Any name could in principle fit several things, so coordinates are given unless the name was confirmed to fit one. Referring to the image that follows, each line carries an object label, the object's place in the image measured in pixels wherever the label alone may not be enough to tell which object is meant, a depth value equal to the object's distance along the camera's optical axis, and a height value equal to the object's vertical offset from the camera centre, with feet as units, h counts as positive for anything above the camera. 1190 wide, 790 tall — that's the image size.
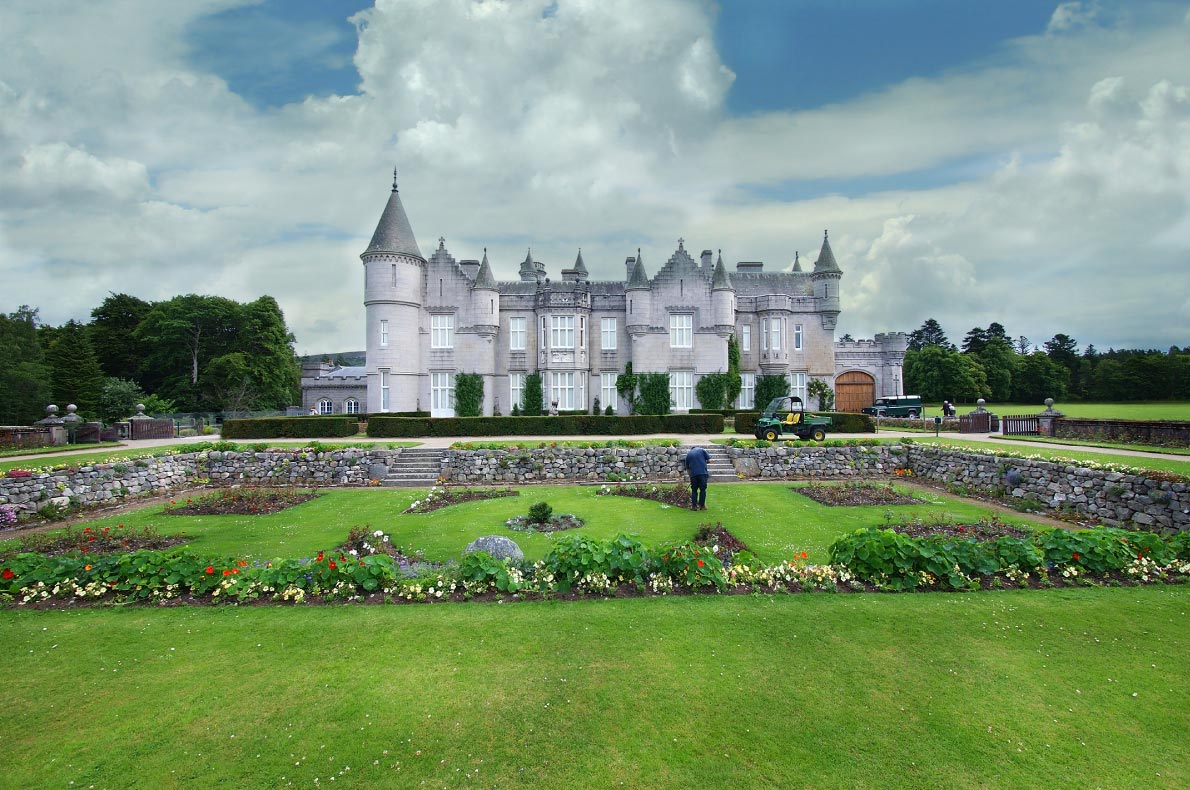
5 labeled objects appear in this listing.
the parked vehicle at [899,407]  130.93 -2.59
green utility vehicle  79.15 -4.00
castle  118.01 +16.40
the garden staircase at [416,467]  68.28 -8.52
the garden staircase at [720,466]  68.18 -8.80
